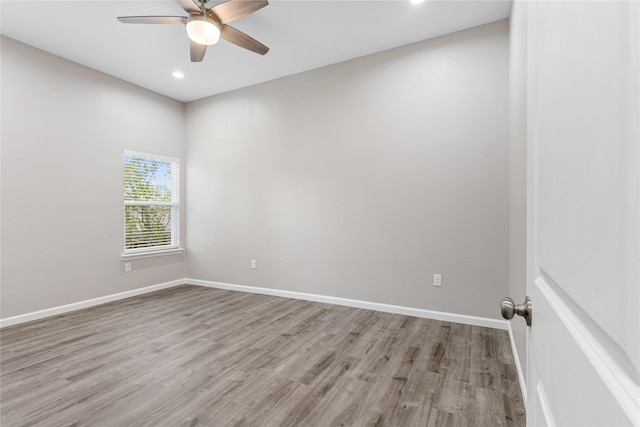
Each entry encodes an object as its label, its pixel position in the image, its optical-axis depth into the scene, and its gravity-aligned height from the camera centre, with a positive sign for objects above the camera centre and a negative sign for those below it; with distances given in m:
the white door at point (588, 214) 0.25 +0.00
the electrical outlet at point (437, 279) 3.20 -0.72
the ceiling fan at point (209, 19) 2.28 +1.55
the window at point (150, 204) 4.29 +0.10
